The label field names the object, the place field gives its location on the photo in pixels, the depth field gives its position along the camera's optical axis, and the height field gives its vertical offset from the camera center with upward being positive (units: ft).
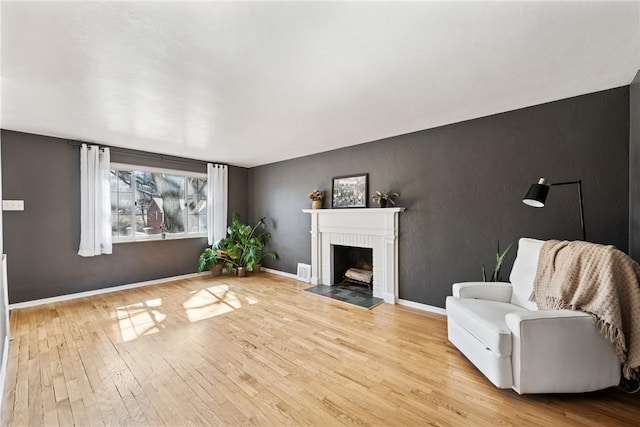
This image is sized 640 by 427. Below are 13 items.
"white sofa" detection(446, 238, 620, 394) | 5.44 -3.04
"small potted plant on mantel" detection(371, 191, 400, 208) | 11.68 +0.71
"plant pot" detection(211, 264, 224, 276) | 16.59 -3.50
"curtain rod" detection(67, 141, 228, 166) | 12.11 +3.41
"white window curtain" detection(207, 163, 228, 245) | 16.62 +0.87
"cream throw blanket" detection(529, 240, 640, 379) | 5.27 -1.75
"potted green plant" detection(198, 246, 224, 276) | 15.94 -2.83
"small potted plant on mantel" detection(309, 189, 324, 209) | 14.26 +0.91
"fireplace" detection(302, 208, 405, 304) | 11.61 -1.24
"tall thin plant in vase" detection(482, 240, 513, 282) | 8.55 -1.93
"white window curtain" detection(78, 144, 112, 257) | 12.05 +0.74
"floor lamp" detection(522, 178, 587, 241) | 6.75 +0.47
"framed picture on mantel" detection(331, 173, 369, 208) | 12.76 +1.18
